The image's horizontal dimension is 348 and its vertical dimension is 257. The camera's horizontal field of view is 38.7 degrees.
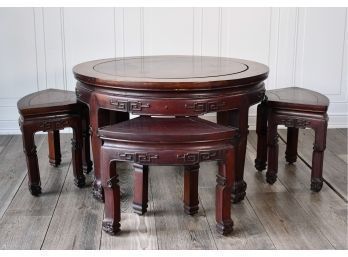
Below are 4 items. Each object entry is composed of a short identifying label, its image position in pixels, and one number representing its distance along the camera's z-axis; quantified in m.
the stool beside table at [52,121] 2.52
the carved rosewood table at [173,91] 2.13
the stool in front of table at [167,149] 1.99
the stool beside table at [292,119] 2.59
